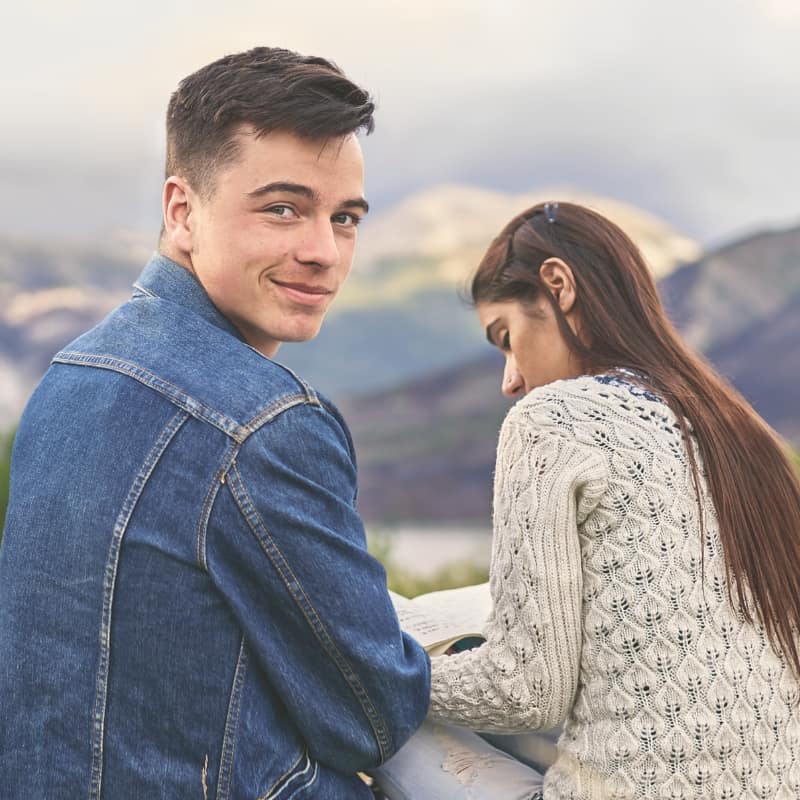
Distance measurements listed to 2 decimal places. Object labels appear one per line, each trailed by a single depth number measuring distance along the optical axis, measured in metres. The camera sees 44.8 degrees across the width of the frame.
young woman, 1.42
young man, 1.19
